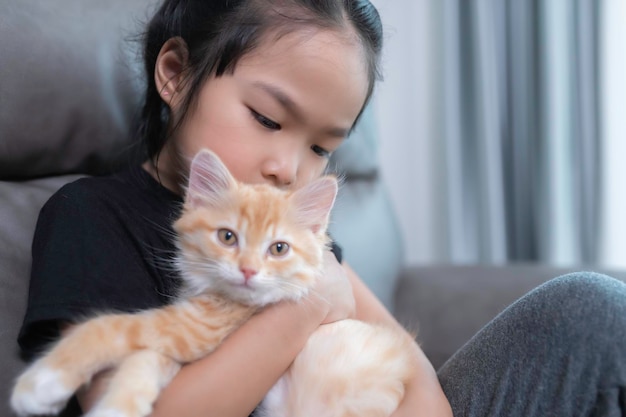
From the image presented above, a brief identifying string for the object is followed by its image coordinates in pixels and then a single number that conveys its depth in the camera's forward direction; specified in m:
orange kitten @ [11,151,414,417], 0.46
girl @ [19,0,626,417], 0.47
